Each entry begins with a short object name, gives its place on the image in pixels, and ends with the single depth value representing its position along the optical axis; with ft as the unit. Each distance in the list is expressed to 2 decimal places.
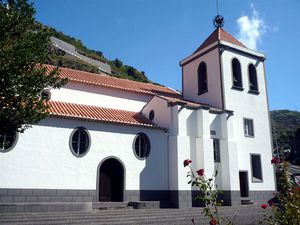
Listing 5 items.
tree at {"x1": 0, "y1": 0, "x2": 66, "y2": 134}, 28.96
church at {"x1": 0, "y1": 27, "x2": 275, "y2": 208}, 48.03
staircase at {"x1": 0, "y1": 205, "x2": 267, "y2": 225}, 35.21
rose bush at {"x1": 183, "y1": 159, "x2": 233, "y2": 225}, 15.90
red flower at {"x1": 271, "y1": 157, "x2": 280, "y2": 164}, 17.29
